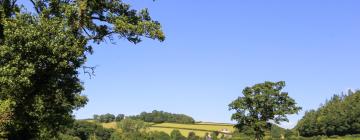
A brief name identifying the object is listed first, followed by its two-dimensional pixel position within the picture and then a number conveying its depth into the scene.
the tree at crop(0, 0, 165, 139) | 29.44
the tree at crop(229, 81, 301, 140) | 100.69
